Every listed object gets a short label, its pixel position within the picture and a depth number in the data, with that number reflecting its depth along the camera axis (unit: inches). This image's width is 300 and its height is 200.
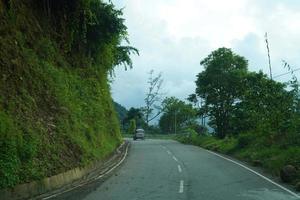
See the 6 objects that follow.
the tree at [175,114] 4397.1
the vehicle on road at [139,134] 3110.2
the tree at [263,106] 1198.7
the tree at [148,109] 4290.4
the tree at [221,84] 2001.7
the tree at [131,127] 4082.2
